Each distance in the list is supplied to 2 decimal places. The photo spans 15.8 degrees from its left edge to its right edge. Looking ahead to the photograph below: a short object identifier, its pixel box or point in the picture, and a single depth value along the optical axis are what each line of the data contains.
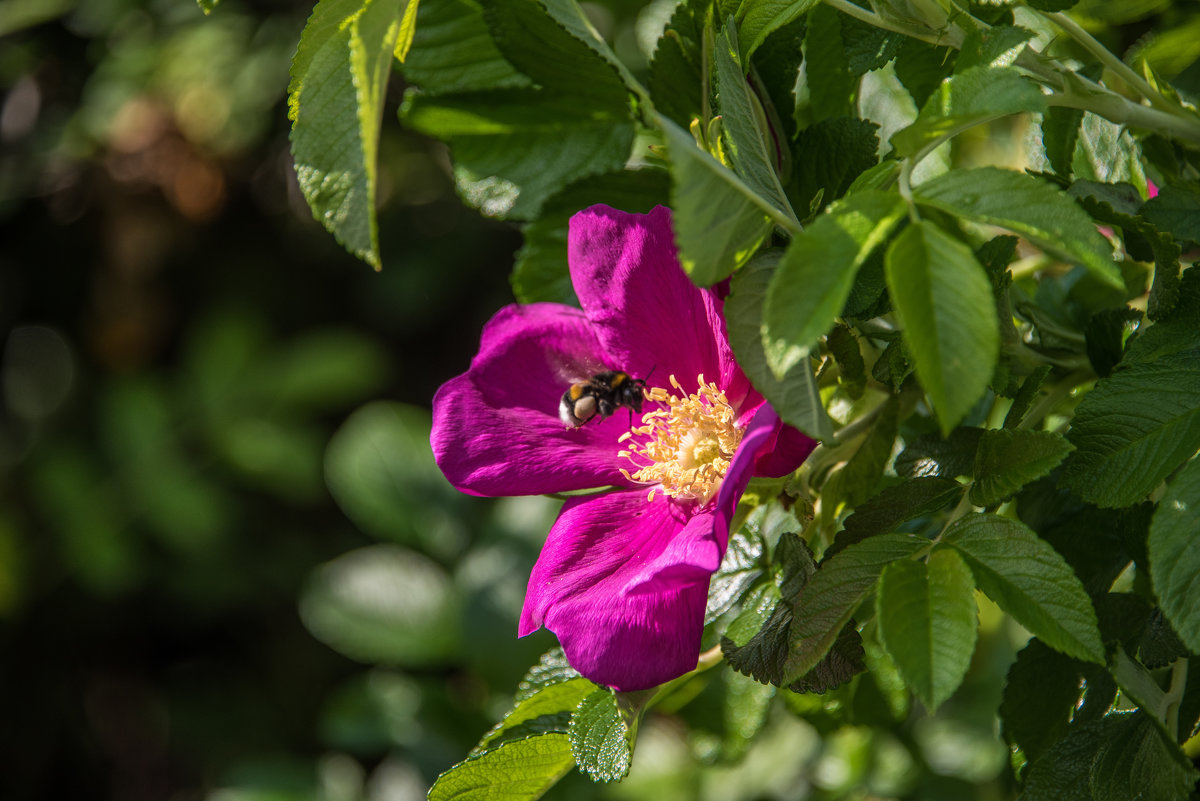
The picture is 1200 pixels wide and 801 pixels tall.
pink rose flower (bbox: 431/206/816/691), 0.72
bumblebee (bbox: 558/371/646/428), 0.76
